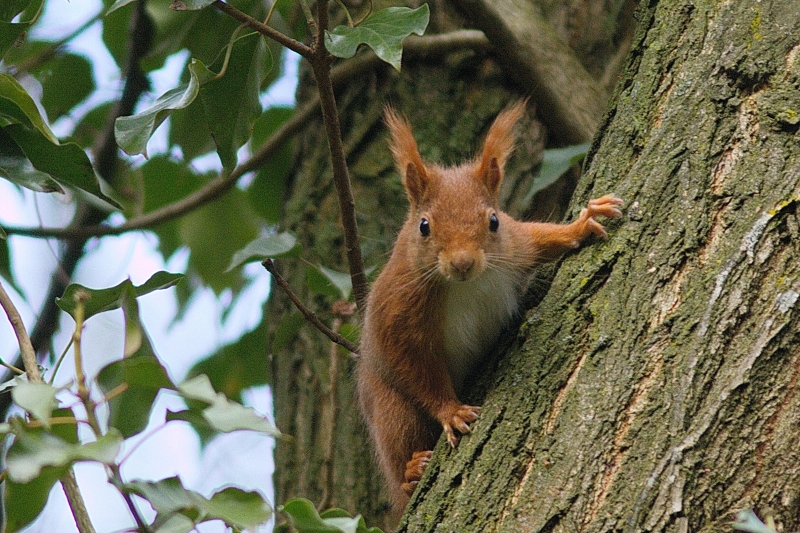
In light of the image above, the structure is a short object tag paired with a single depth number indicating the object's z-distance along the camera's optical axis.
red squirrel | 5.86
